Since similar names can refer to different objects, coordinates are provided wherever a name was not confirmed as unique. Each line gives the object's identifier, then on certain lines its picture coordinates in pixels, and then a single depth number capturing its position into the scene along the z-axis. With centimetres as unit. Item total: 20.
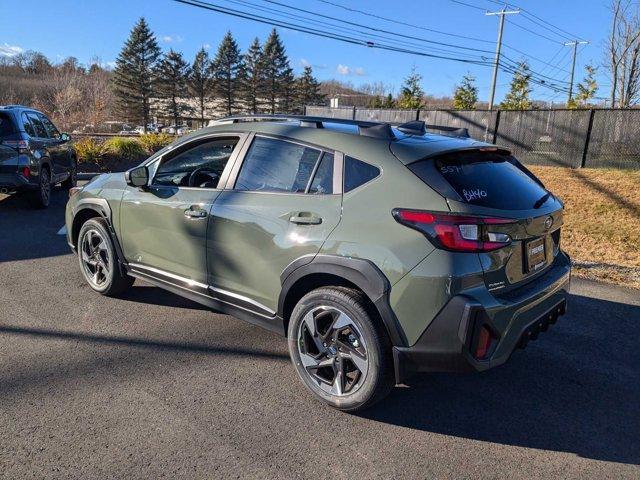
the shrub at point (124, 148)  1579
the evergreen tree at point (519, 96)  2820
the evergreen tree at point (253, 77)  7431
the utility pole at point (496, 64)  3409
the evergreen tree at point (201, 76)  7431
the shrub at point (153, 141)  1836
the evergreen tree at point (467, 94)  3206
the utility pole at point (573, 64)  4487
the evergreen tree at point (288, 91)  7488
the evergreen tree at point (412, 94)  3337
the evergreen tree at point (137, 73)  6819
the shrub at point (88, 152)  1473
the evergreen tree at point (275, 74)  7375
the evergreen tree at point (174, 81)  7119
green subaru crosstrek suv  267
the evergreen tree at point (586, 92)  2473
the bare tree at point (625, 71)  1753
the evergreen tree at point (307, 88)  7700
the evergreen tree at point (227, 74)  7369
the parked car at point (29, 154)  810
